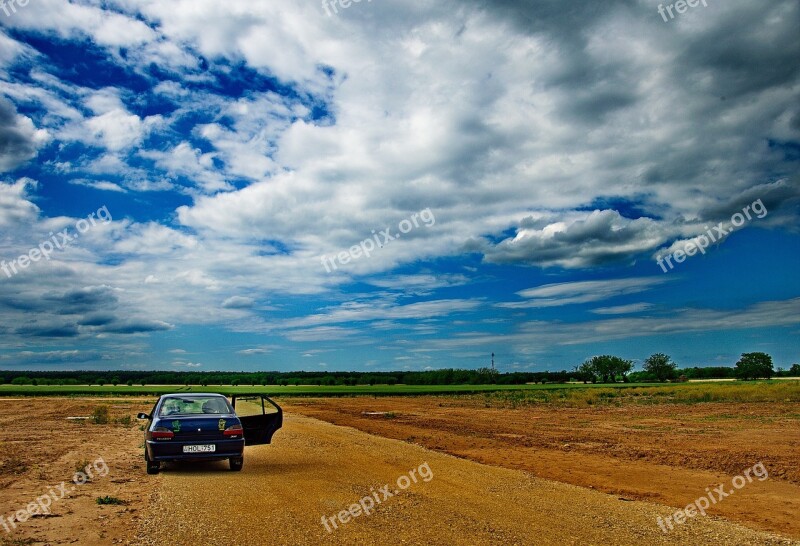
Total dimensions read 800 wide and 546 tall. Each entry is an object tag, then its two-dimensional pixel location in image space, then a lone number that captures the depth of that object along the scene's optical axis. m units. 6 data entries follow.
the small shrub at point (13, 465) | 12.84
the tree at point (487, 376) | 158.50
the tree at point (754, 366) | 134.00
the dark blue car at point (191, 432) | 12.02
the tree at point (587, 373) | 160.12
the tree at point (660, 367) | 150.75
